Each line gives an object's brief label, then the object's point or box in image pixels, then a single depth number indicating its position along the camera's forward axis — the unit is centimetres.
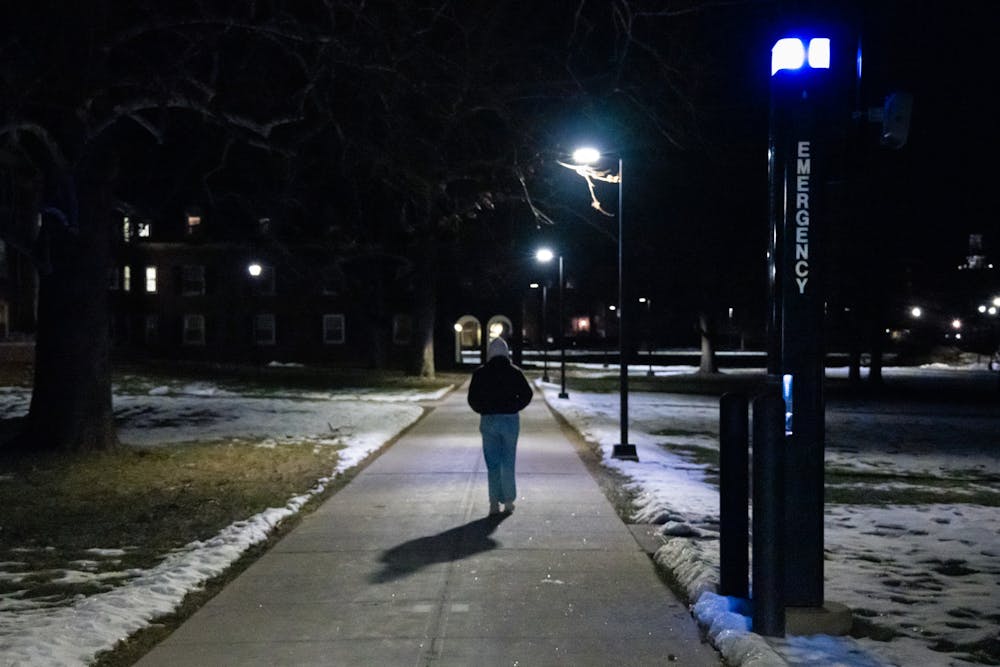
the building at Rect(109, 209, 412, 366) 5619
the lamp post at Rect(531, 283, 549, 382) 4072
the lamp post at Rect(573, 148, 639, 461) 1545
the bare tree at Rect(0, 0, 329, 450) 1316
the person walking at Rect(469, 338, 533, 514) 1024
